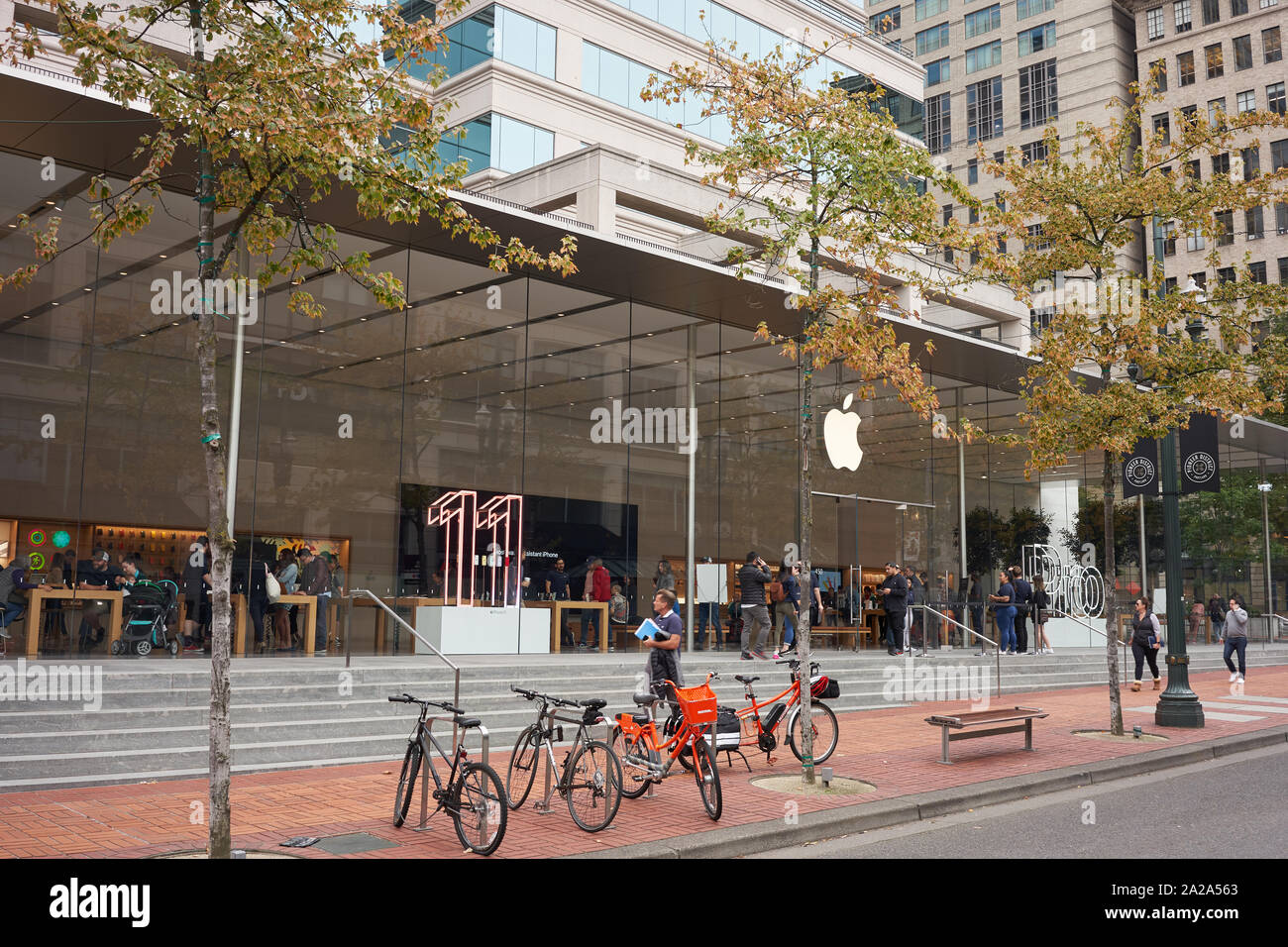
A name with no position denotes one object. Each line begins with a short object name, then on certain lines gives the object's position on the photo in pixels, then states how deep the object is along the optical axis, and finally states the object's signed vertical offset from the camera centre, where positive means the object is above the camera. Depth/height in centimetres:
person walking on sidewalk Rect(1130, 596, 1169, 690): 2169 -128
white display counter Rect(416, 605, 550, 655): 1883 -102
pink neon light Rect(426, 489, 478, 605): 2033 +107
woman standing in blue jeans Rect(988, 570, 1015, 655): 2462 -99
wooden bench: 1212 -176
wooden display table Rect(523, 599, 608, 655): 2089 -83
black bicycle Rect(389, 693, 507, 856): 747 -161
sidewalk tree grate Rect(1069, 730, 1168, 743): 1433 -226
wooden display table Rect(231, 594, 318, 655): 1739 -73
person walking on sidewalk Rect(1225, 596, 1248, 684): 2209 -125
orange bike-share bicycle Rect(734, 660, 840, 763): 1192 -167
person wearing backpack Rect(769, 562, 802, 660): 2088 -60
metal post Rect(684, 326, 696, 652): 2502 +396
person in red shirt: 2209 -22
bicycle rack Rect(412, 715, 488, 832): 825 -169
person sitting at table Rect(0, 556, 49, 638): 1496 -18
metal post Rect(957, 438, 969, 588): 3089 +196
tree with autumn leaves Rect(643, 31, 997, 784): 1138 +411
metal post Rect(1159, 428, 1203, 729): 1548 -93
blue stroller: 1636 -68
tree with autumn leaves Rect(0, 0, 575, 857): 727 +316
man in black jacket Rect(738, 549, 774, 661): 2008 -47
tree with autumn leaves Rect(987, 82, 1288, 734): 1512 +404
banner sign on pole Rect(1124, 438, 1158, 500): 1788 +162
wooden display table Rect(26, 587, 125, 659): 1544 -39
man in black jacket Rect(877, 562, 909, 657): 2209 -63
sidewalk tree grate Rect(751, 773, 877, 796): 1032 -212
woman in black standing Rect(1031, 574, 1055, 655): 2584 -118
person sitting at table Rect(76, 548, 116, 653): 1597 -12
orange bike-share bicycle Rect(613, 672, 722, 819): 937 -152
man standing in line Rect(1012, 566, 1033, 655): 2462 -80
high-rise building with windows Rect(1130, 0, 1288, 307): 6462 +3139
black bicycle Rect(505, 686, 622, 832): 834 -159
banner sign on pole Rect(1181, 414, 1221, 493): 1678 +178
